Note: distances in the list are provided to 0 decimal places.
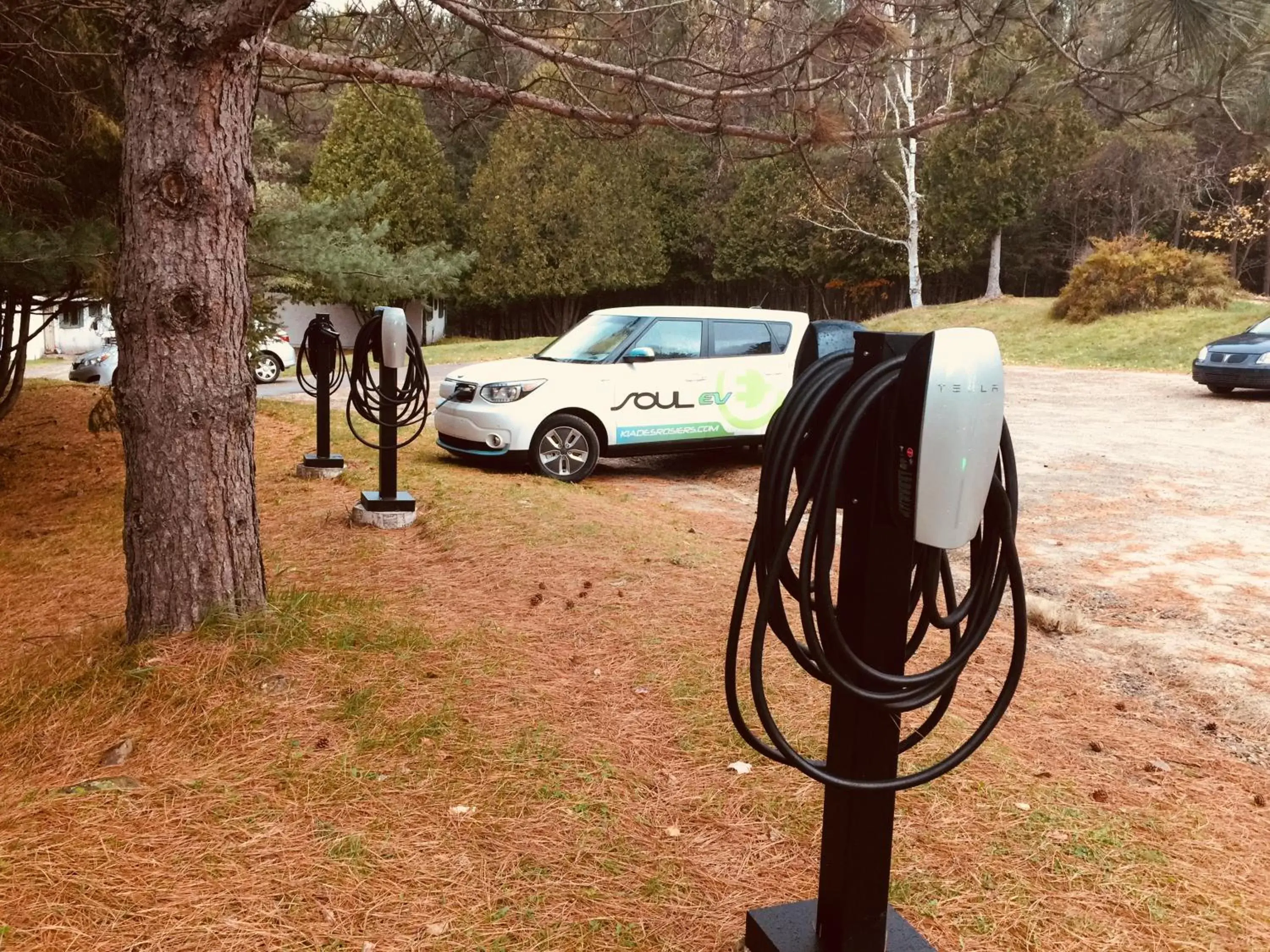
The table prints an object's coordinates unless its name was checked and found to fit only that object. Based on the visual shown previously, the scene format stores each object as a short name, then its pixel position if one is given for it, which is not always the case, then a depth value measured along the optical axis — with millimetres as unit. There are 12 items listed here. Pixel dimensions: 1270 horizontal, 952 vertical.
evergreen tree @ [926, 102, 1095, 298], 27625
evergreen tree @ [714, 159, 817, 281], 32438
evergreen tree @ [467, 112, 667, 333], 32594
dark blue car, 13406
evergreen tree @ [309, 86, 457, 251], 32000
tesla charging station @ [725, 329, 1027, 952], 1727
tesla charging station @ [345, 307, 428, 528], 6324
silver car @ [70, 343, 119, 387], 17656
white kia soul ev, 8836
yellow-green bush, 22312
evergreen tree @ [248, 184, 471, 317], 9141
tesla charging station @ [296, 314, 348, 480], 8102
